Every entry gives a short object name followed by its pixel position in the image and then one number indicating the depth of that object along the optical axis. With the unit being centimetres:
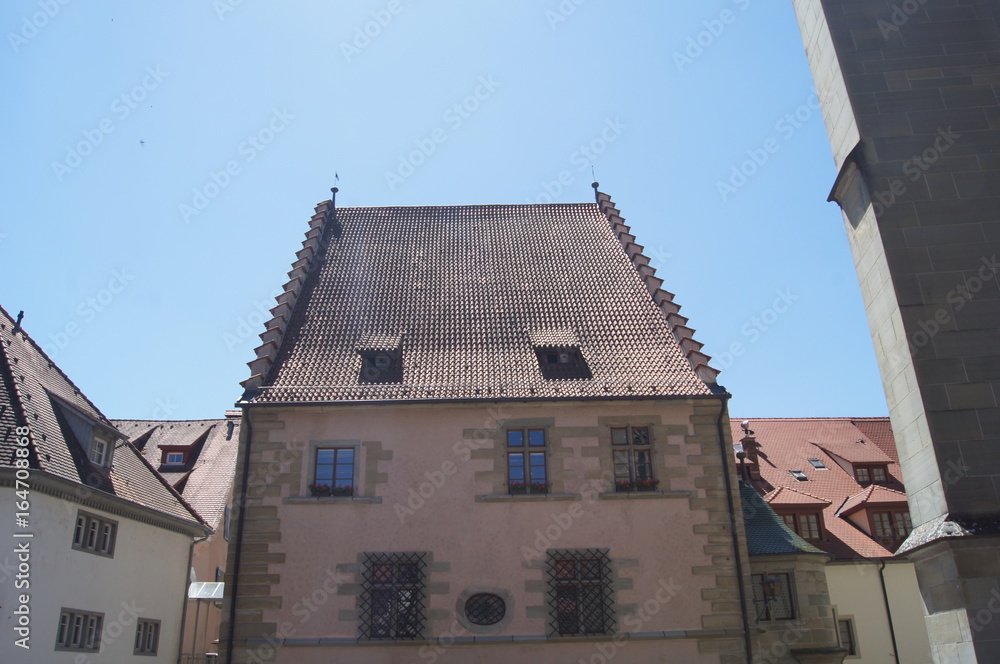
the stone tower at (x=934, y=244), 757
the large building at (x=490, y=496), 1478
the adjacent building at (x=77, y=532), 1525
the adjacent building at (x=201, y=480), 2519
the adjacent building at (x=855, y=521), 2334
